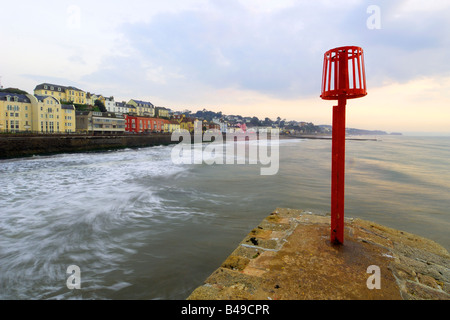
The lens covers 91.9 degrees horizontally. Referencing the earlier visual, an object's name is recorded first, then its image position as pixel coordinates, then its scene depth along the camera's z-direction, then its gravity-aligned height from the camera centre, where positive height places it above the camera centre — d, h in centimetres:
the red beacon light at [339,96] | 314 +74
